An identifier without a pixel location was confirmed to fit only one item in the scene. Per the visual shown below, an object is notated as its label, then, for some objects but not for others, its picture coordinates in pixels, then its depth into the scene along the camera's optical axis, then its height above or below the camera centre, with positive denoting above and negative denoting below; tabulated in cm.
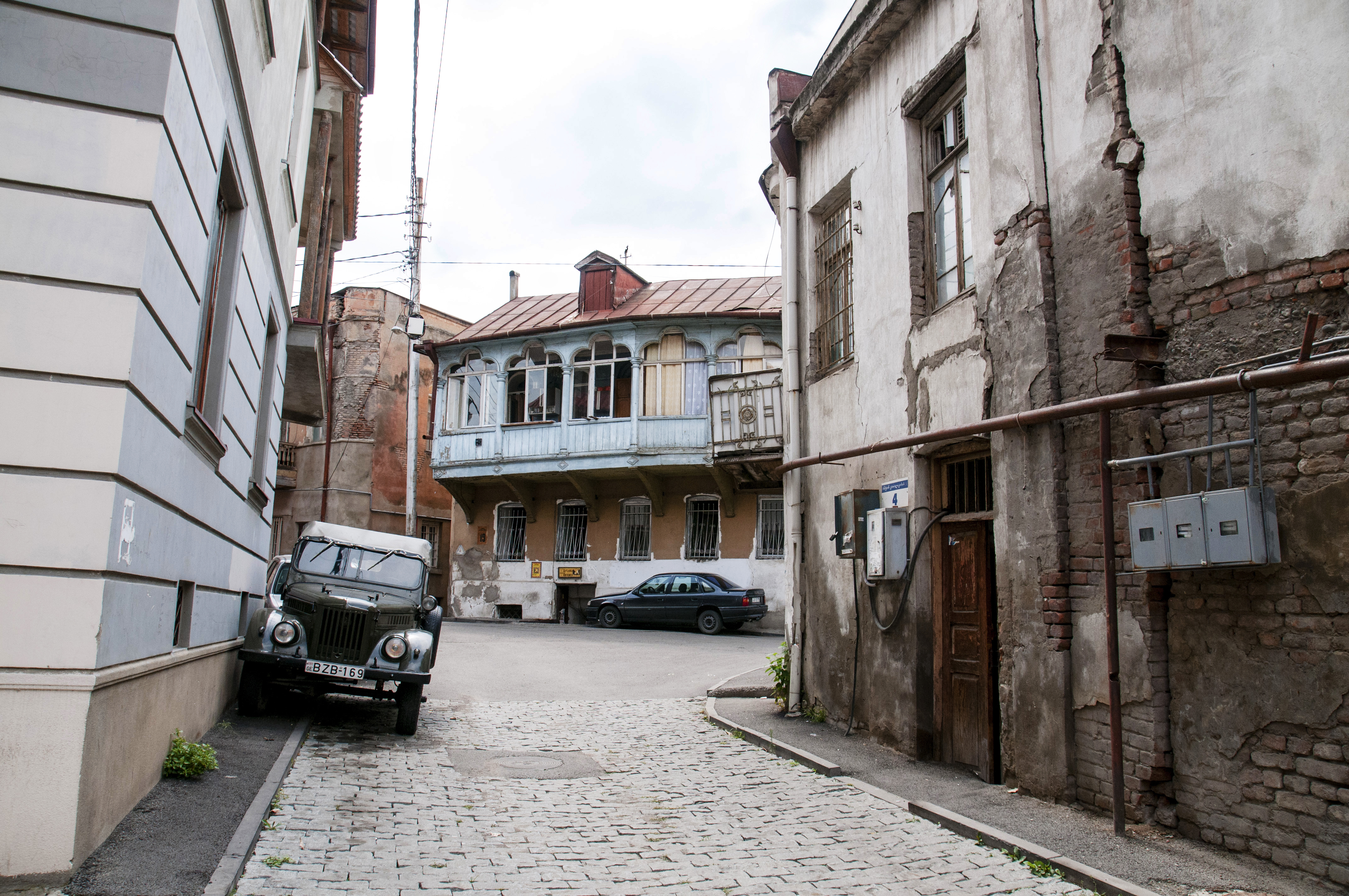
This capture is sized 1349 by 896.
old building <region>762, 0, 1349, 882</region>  482 +151
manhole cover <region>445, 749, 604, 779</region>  771 -150
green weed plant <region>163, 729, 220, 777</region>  613 -116
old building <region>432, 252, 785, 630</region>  2414 +377
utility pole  2570 +518
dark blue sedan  2164 -30
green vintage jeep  881 -60
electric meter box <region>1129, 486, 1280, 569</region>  476 +35
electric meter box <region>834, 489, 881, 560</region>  877 +70
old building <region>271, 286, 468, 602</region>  2988 +447
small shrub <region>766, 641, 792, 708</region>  1070 -94
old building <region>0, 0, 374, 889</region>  420 +98
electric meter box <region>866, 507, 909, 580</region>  824 +44
